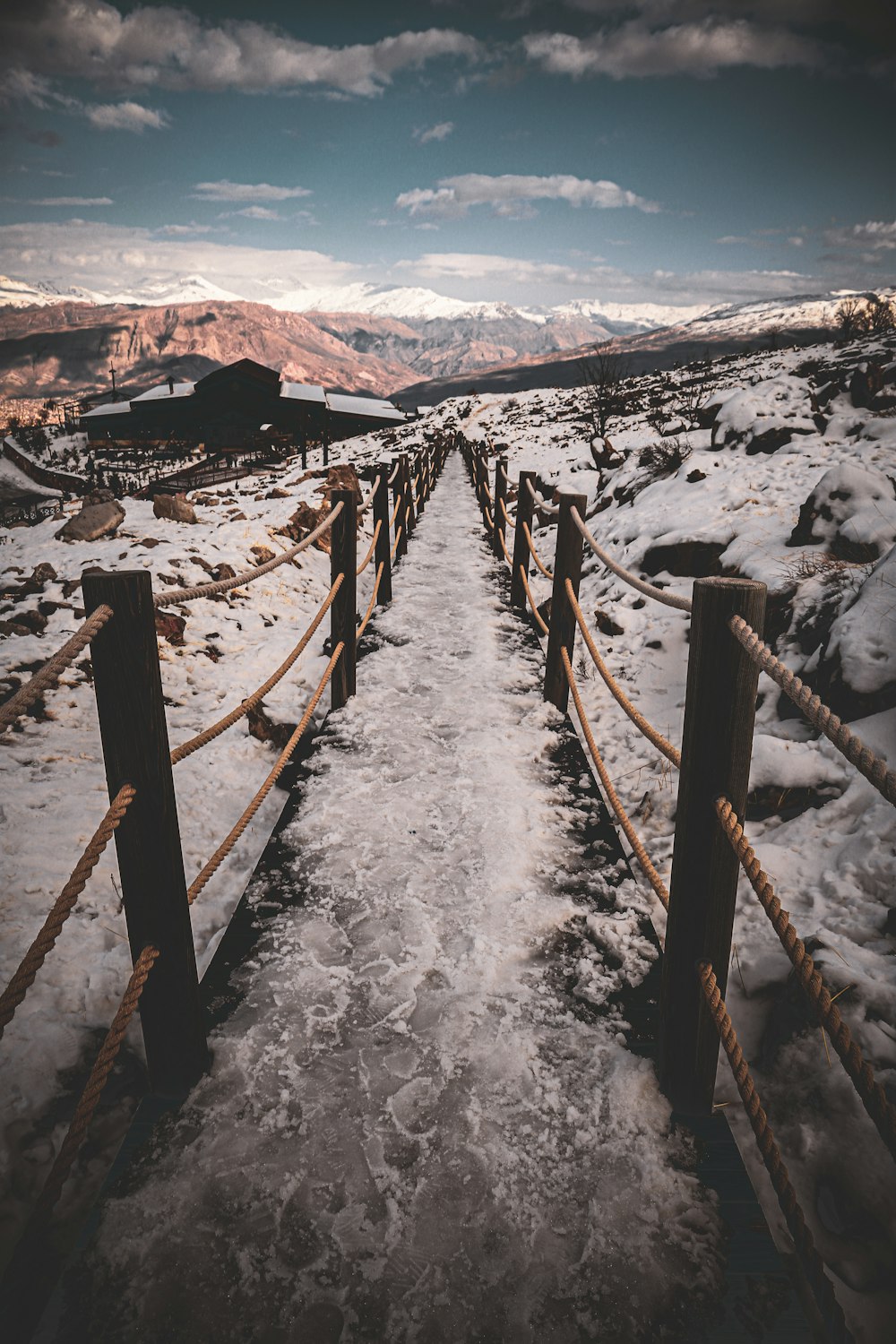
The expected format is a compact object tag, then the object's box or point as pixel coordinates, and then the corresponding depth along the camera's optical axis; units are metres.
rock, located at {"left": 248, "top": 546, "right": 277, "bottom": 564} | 7.19
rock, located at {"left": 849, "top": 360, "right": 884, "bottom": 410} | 7.88
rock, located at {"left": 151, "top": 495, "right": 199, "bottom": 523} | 8.91
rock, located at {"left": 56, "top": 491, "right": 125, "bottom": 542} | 7.61
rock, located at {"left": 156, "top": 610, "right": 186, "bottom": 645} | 5.06
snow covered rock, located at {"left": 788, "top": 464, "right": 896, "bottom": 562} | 4.38
